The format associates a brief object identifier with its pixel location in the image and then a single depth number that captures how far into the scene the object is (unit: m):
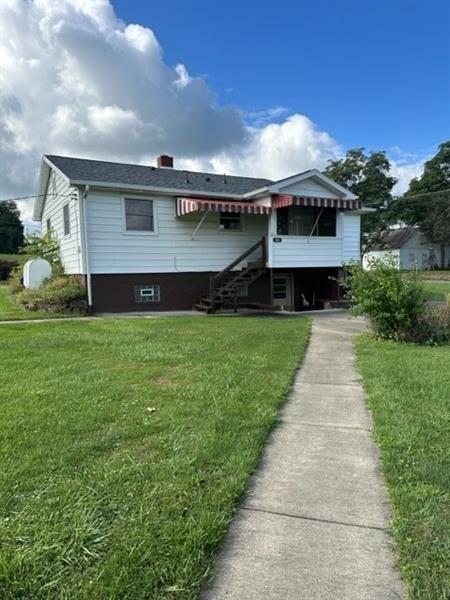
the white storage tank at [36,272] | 14.20
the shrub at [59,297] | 12.27
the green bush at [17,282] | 17.38
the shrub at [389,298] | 7.95
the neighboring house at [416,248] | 52.78
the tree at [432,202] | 47.44
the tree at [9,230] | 63.41
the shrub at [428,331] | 8.05
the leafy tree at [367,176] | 44.38
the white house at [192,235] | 12.73
